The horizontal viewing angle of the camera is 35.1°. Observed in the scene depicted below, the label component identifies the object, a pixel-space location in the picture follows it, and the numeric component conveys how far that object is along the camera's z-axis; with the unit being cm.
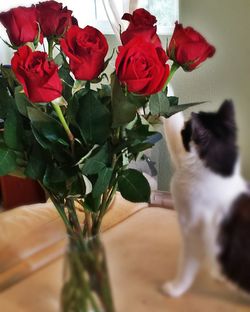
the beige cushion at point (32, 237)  60
